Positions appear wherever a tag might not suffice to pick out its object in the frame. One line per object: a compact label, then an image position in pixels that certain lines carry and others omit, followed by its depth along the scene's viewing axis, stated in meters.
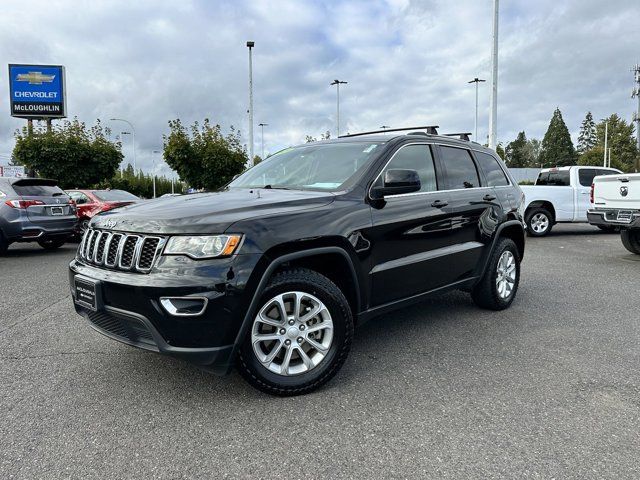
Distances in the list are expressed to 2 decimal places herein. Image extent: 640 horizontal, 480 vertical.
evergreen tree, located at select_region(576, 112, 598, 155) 104.38
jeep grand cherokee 2.79
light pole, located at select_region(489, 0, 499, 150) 18.02
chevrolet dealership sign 28.66
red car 12.32
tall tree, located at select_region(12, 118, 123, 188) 22.28
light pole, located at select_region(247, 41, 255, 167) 28.37
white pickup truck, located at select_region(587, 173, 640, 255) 8.48
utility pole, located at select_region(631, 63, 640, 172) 41.16
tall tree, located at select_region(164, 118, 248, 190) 25.25
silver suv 9.45
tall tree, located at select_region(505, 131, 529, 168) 107.62
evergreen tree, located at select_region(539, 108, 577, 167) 93.66
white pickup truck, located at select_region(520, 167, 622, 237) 12.98
